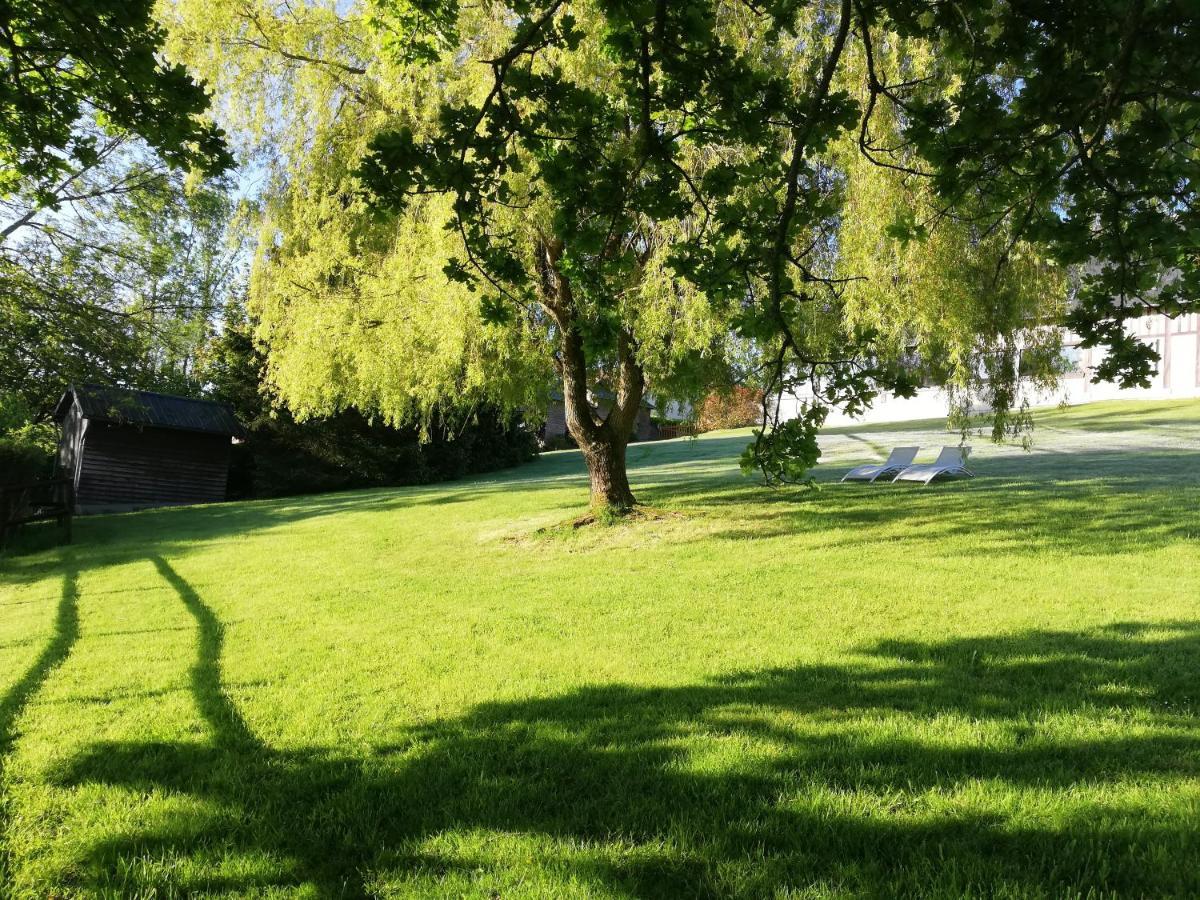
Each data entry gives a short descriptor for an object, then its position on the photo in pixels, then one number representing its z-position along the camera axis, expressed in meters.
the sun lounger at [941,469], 15.29
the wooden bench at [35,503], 13.72
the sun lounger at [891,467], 16.31
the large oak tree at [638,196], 3.56
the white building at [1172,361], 30.25
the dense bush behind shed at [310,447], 23.70
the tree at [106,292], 9.31
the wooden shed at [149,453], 22.59
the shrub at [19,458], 13.43
